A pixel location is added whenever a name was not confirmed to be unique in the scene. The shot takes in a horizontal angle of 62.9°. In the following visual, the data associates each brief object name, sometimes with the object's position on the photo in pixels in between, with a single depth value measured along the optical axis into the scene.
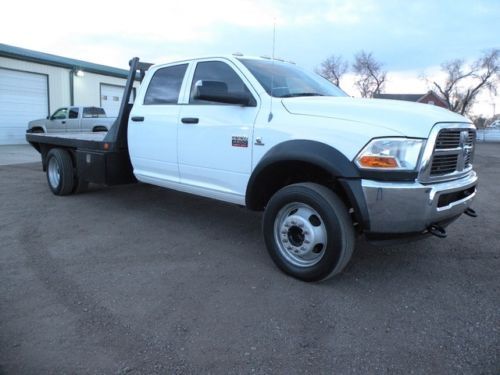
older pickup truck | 16.44
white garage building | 18.08
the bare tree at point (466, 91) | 57.34
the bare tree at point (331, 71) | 55.97
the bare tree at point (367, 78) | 62.43
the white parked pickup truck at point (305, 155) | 3.11
